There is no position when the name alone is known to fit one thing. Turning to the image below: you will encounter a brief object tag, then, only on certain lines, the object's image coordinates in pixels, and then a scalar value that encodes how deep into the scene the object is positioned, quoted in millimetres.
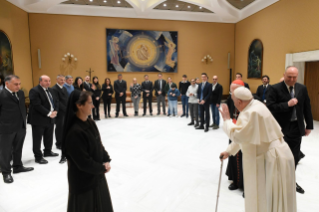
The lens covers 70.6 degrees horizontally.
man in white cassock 2209
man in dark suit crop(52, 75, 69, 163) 5473
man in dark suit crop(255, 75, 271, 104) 8211
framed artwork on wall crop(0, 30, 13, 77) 9591
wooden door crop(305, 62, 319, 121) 8956
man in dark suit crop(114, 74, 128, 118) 10250
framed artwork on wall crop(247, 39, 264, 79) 11945
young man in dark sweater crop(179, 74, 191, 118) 10039
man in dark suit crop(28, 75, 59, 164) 4738
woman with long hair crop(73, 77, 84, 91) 7635
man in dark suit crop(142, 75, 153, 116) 10578
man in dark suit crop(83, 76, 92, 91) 9109
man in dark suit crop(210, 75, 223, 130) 7738
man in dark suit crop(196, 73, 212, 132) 7387
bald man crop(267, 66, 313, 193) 3518
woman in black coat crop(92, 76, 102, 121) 9492
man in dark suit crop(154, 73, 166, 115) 10508
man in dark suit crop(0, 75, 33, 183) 3982
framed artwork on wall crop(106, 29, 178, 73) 13359
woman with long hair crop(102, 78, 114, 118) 10078
